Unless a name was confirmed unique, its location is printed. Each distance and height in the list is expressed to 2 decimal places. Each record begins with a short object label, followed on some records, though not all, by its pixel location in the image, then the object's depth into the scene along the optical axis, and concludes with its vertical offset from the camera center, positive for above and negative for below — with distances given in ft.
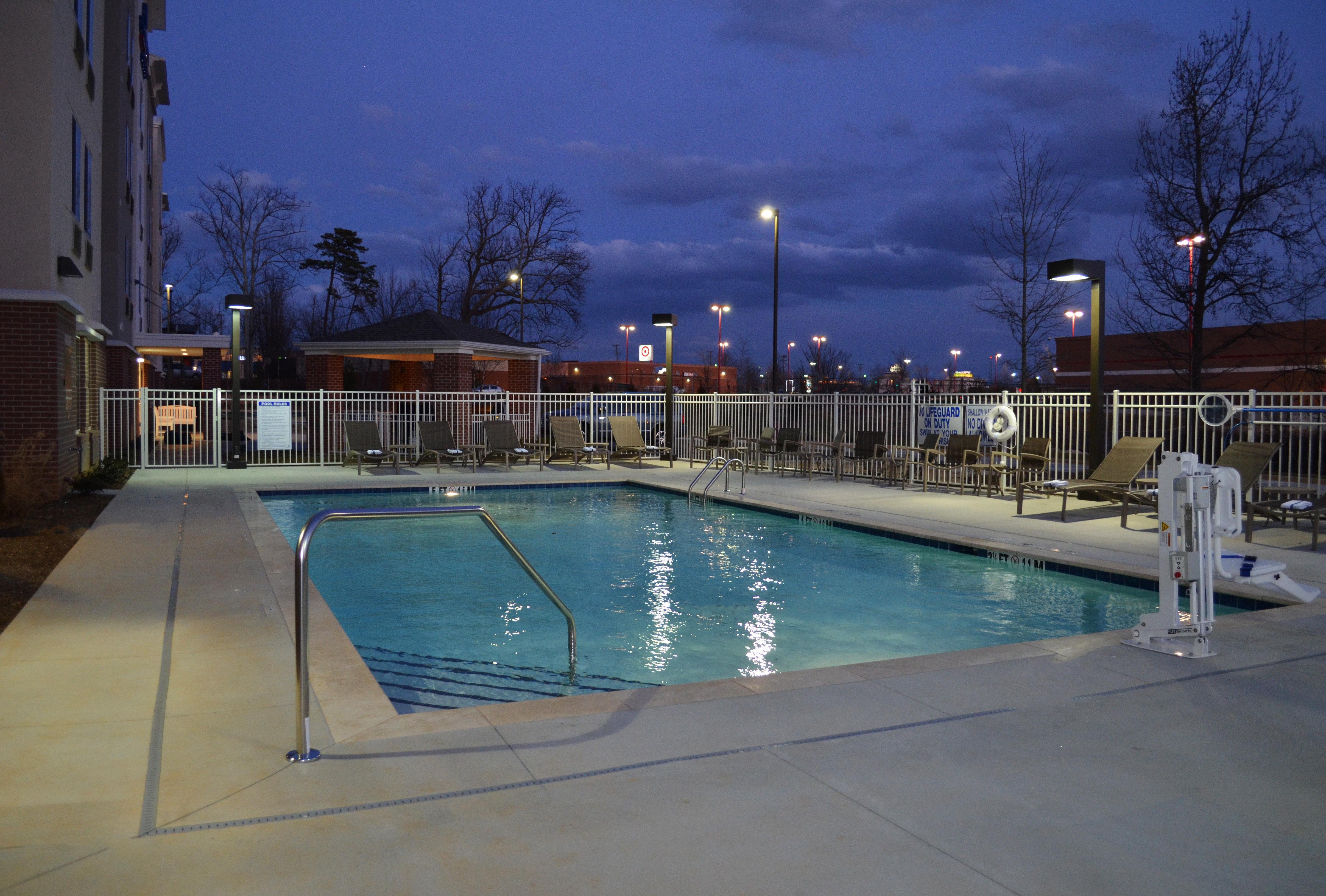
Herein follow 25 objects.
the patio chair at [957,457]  46.37 -1.85
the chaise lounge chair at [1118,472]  35.96 -2.00
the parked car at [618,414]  72.18 +0.56
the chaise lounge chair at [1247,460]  31.35 -1.35
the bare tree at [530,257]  132.16 +23.39
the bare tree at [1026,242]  80.74 +15.60
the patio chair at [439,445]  58.70 -1.46
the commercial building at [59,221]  38.63 +9.68
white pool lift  16.26 -2.13
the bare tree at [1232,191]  64.23 +16.11
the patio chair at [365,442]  56.90 -1.24
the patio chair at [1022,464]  43.42 -2.09
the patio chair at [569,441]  62.39 -1.29
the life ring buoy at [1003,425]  46.19 -0.21
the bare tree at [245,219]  138.00 +30.26
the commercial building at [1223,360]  75.97 +7.28
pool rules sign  59.26 -0.33
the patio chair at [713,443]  63.52 -1.56
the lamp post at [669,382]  67.87 +2.93
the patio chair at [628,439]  64.69 -1.26
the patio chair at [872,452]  51.19 -1.74
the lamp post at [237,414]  57.47 +0.46
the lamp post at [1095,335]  40.24 +3.77
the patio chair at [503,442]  60.80 -1.34
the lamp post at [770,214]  75.77 +16.81
